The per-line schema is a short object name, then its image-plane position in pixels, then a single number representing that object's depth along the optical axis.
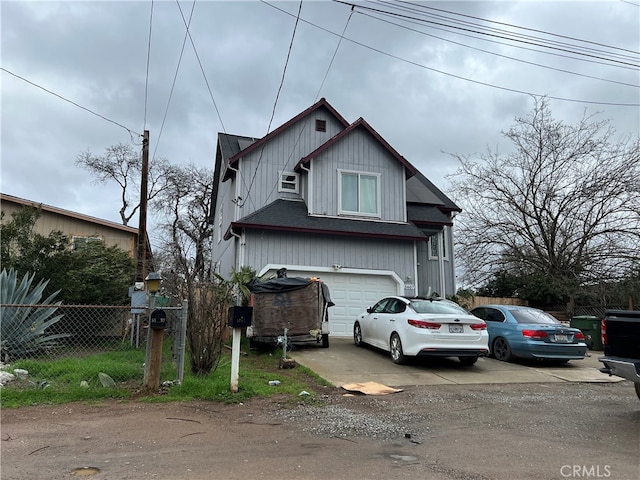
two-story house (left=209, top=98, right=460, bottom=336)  15.59
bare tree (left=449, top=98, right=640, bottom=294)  21.38
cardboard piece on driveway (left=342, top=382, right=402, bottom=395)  7.84
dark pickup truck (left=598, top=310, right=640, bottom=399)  6.09
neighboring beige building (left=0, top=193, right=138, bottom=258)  16.28
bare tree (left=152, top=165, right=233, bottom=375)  8.21
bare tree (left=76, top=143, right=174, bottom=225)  36.81
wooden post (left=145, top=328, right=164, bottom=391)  7.25
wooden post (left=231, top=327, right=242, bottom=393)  7.41
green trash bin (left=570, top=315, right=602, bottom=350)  15.19
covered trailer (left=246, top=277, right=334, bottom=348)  11.46
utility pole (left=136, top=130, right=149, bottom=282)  15.31
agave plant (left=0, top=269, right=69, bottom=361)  9.28
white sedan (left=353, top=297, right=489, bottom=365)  9.70
